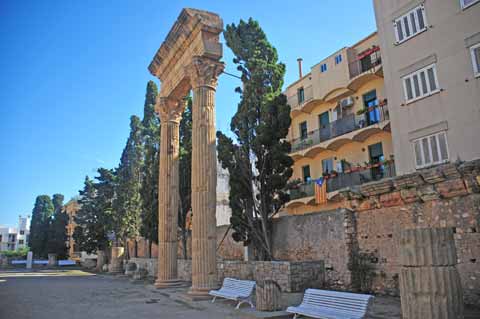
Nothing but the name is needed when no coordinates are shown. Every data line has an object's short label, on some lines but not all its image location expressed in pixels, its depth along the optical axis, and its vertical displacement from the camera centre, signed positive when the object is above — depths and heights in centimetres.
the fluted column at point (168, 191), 1377 +212
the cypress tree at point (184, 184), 1881 +307
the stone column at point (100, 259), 3174 -87
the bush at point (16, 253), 5933 -26
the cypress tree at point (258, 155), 1368 +321
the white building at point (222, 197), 2556 +321
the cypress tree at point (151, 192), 2114 +319
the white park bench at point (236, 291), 870 -112
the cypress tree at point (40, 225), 4784 +351
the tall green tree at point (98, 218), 3153 +277
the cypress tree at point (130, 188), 2817 +445
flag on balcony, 2000 +261
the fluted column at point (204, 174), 1062 +208
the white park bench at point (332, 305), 593 -108
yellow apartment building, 1912 +613
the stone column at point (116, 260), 2683 -85
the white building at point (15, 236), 8800 +366
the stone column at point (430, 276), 406 -43
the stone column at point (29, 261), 4034 -104
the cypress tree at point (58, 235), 4628 +183
